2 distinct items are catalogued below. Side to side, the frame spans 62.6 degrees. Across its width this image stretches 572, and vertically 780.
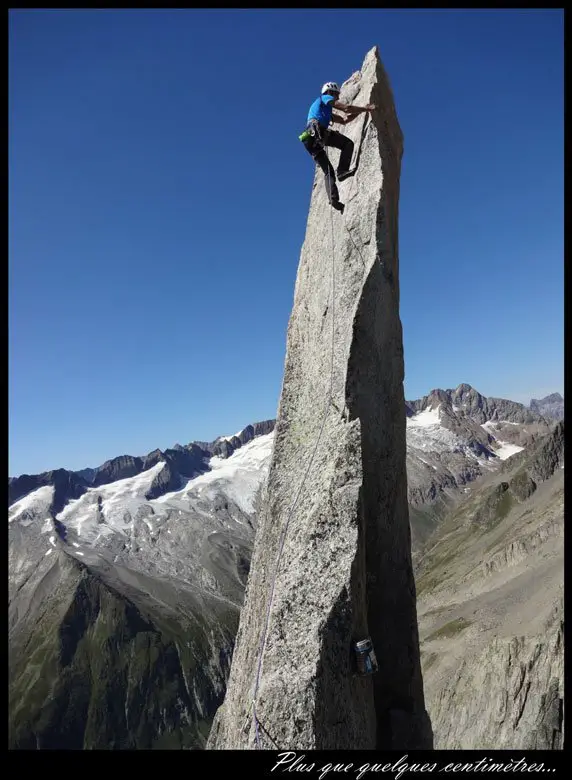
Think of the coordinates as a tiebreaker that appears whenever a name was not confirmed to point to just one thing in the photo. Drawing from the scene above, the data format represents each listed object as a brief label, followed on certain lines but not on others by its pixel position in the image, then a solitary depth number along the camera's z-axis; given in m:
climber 12.51
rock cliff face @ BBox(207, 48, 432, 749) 8.25
